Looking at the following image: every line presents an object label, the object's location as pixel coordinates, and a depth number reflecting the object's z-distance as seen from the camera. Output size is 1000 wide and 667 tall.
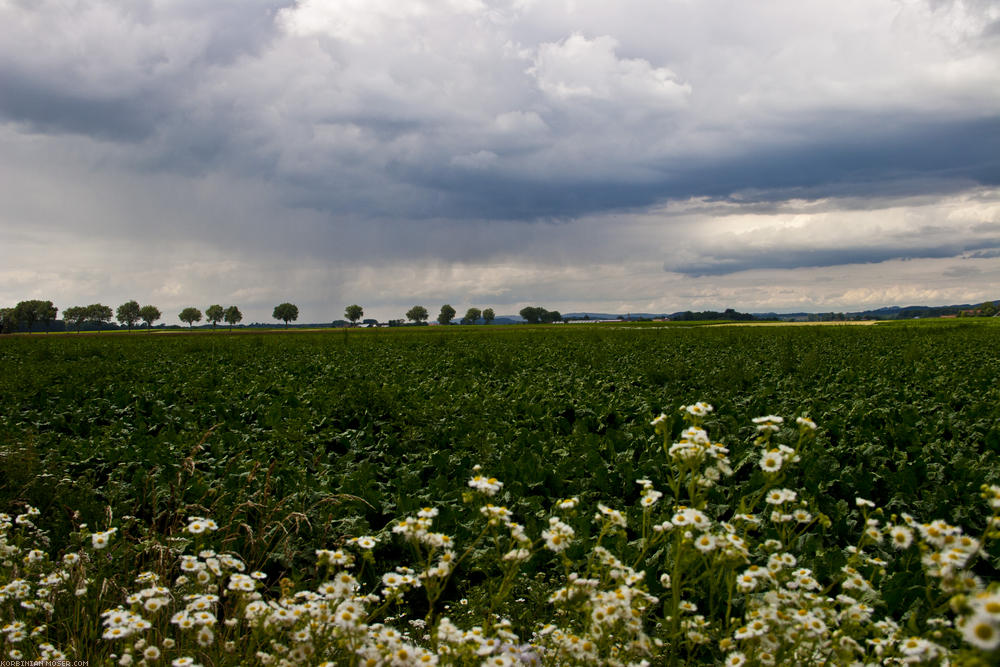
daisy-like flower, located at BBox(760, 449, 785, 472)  2.91
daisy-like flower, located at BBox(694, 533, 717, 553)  2.60
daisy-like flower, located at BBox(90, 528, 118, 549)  3.04
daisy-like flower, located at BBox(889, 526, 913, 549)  2.26
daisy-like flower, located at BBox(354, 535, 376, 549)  2.75
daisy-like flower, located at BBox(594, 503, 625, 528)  2.72
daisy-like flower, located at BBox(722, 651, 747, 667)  2.51
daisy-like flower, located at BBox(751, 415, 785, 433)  2.98
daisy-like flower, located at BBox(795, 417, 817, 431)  2.98
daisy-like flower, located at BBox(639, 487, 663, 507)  3.01
